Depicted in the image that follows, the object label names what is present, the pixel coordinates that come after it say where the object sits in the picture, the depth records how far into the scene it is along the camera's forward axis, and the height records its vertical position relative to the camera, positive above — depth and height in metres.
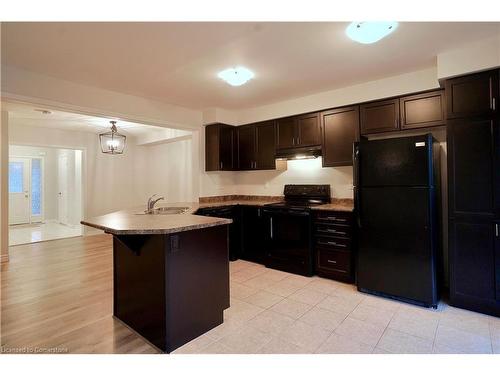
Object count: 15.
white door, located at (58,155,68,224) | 7.79 +0.17
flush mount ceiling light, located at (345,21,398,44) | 1.96 +1.17
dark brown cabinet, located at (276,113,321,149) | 3.82 +0.86
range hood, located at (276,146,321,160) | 3.82 +0.54
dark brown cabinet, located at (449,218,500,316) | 2.42 -0.73
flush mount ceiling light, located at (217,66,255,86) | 2.83 +1.22
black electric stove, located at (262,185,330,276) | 3.54 -0.56
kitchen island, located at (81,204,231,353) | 1.93 -0.65
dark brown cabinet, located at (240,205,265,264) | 4.09 -0.67
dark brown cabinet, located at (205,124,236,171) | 4.52 +0.75
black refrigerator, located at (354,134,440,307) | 2.62 -0.30
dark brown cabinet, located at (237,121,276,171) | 4.32 +0.74
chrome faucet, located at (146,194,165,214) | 3.02 -0.14
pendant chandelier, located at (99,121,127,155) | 4.97 +1.00
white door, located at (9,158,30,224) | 7.75 +0.14
